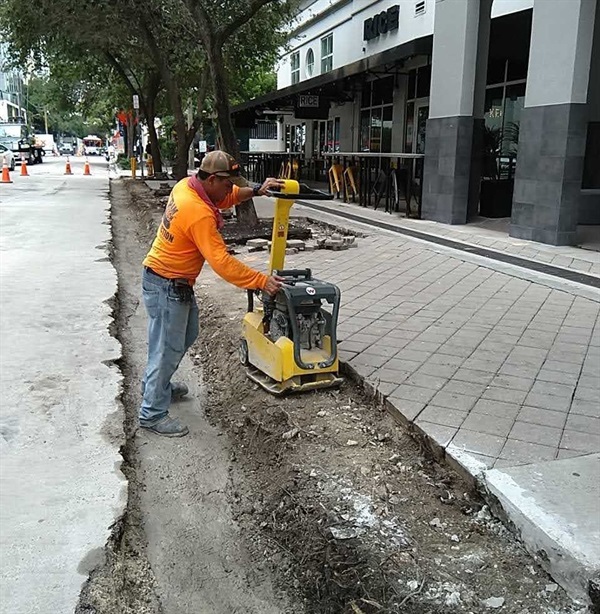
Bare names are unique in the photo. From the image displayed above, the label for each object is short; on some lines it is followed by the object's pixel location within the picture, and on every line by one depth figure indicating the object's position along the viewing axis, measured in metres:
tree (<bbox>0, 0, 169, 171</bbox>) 15.82
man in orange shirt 3.92
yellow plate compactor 4.24
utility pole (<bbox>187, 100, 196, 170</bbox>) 33.59
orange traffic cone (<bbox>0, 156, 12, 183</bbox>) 25.11
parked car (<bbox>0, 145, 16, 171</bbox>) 32.88
